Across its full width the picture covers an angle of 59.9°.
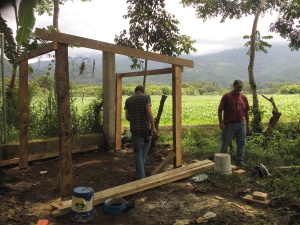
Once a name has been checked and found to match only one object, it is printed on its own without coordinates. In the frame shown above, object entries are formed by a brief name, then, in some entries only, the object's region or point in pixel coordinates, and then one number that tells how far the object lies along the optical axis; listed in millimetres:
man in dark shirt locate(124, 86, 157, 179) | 4809
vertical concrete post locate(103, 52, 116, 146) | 7531
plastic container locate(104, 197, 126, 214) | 3688
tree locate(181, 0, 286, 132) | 9391
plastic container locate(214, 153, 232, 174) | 5223
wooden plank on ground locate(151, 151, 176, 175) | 5372
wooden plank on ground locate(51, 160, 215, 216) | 3933
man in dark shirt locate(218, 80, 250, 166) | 5738
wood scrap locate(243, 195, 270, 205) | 3959
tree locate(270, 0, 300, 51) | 9547
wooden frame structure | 3660
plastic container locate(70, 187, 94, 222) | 3404
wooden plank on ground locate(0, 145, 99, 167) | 5816
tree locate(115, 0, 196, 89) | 8000
